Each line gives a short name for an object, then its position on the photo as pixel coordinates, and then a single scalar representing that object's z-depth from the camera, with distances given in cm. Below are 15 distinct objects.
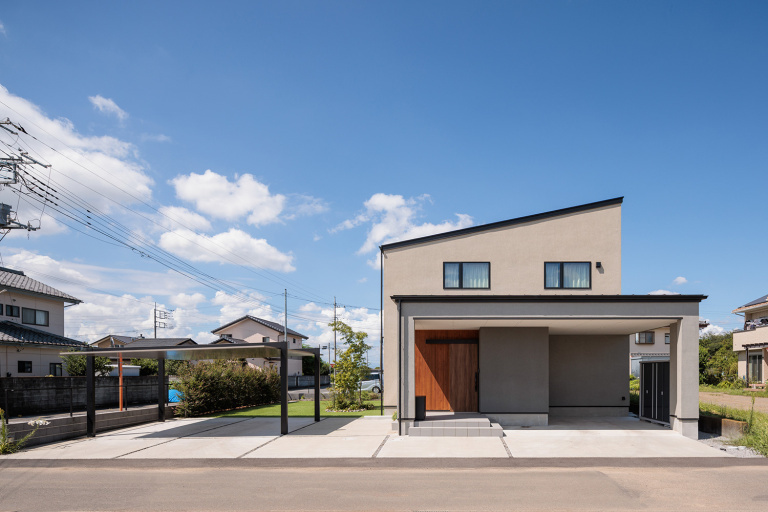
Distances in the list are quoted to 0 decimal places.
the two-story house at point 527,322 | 1642
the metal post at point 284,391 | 1706
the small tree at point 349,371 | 2409
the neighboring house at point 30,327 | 3027
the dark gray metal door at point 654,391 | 1803
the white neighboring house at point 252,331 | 7231
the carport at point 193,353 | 1631
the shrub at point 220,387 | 2264
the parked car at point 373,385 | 4066
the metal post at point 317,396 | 2050
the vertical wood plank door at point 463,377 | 1984
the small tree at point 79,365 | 3044
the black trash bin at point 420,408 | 1689
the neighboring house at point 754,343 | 3825
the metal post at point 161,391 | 2080
